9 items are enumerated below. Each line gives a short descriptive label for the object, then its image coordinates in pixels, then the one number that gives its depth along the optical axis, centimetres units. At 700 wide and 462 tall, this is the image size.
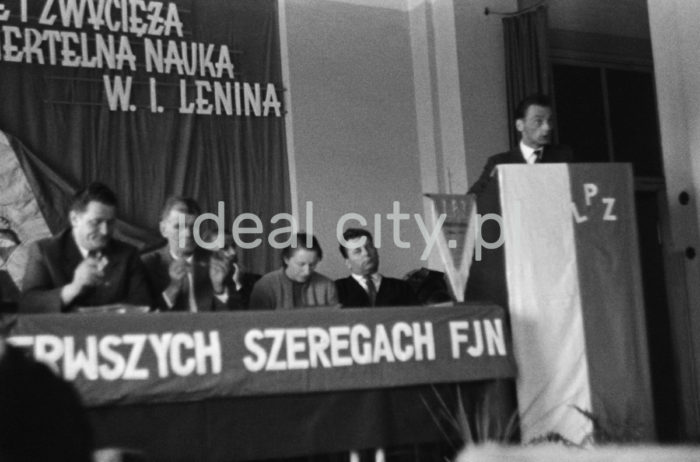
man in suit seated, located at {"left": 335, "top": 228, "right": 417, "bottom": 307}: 517
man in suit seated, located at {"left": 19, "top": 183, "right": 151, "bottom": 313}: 347
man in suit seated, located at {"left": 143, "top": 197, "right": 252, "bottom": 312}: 386
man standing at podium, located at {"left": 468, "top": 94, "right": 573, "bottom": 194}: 449
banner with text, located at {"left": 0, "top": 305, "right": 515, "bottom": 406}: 318
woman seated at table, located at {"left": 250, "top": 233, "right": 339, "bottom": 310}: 461
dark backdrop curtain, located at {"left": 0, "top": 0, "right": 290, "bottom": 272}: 612
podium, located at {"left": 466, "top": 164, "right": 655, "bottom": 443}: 394
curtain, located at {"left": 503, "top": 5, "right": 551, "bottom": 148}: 719
